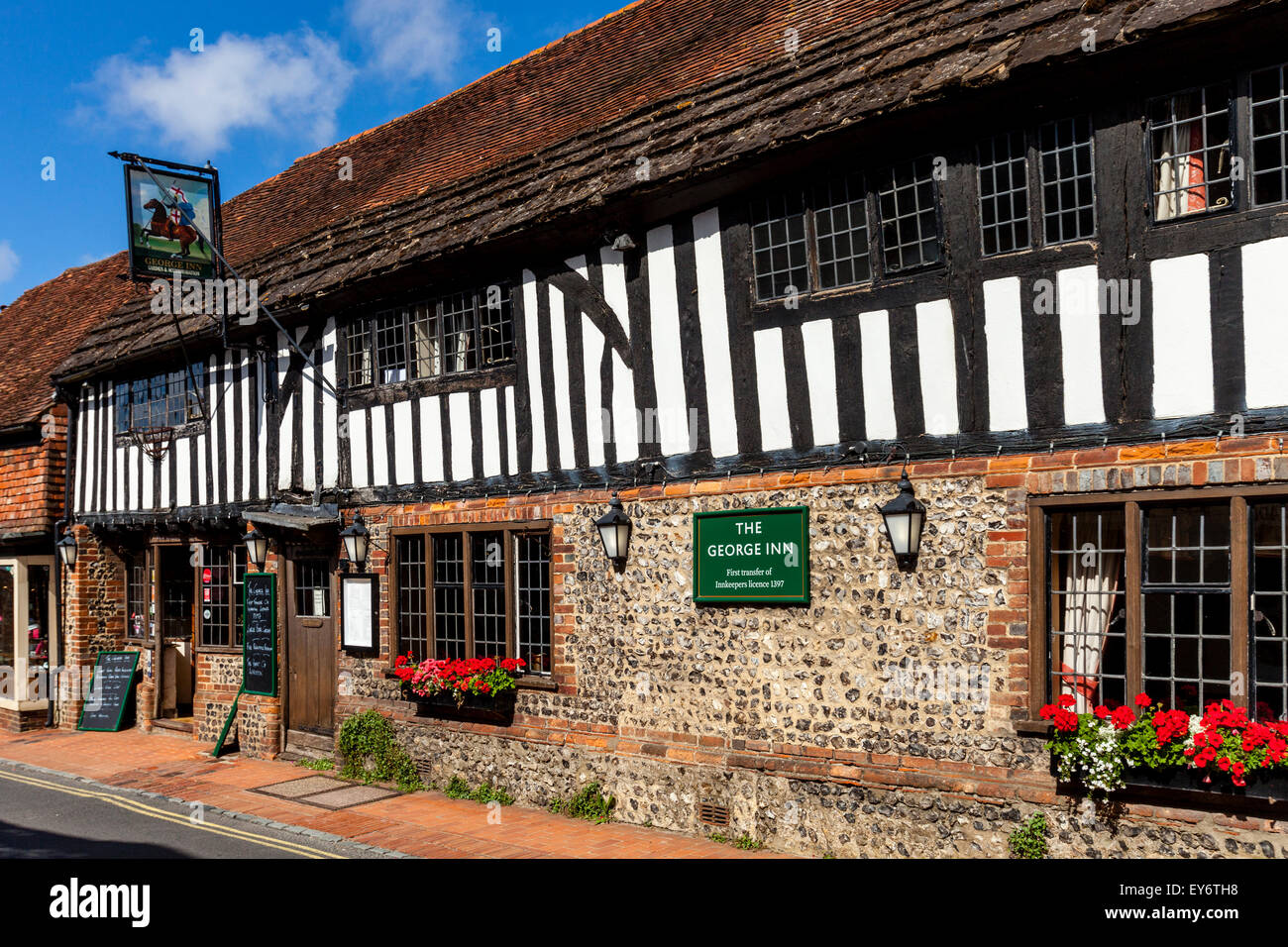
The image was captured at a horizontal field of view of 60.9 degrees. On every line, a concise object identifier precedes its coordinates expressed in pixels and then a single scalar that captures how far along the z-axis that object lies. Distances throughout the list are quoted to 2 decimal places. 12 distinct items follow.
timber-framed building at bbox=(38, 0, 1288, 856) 6.61
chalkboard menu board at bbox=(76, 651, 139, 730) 16.05
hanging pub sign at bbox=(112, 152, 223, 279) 13.19
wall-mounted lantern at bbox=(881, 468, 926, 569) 7.66
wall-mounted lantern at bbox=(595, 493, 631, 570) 9.58
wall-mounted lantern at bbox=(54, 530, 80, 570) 16.38
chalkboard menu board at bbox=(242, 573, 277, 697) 13.41
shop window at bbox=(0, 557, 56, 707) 16.91
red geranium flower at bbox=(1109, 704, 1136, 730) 6.62
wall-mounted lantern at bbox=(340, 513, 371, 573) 12.01
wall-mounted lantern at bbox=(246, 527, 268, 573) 13.43
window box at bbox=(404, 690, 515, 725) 10.55
